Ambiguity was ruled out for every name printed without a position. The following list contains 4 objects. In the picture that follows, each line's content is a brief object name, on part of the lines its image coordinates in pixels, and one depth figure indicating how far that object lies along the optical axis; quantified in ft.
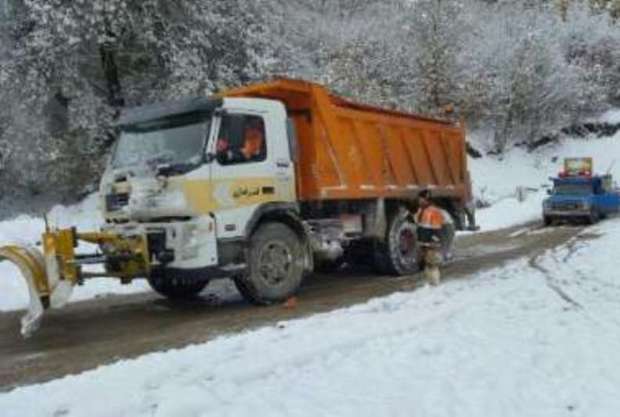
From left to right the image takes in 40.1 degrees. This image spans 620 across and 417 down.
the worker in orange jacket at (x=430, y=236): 40.42
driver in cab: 34.63
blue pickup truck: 77.51
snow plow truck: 33.63
